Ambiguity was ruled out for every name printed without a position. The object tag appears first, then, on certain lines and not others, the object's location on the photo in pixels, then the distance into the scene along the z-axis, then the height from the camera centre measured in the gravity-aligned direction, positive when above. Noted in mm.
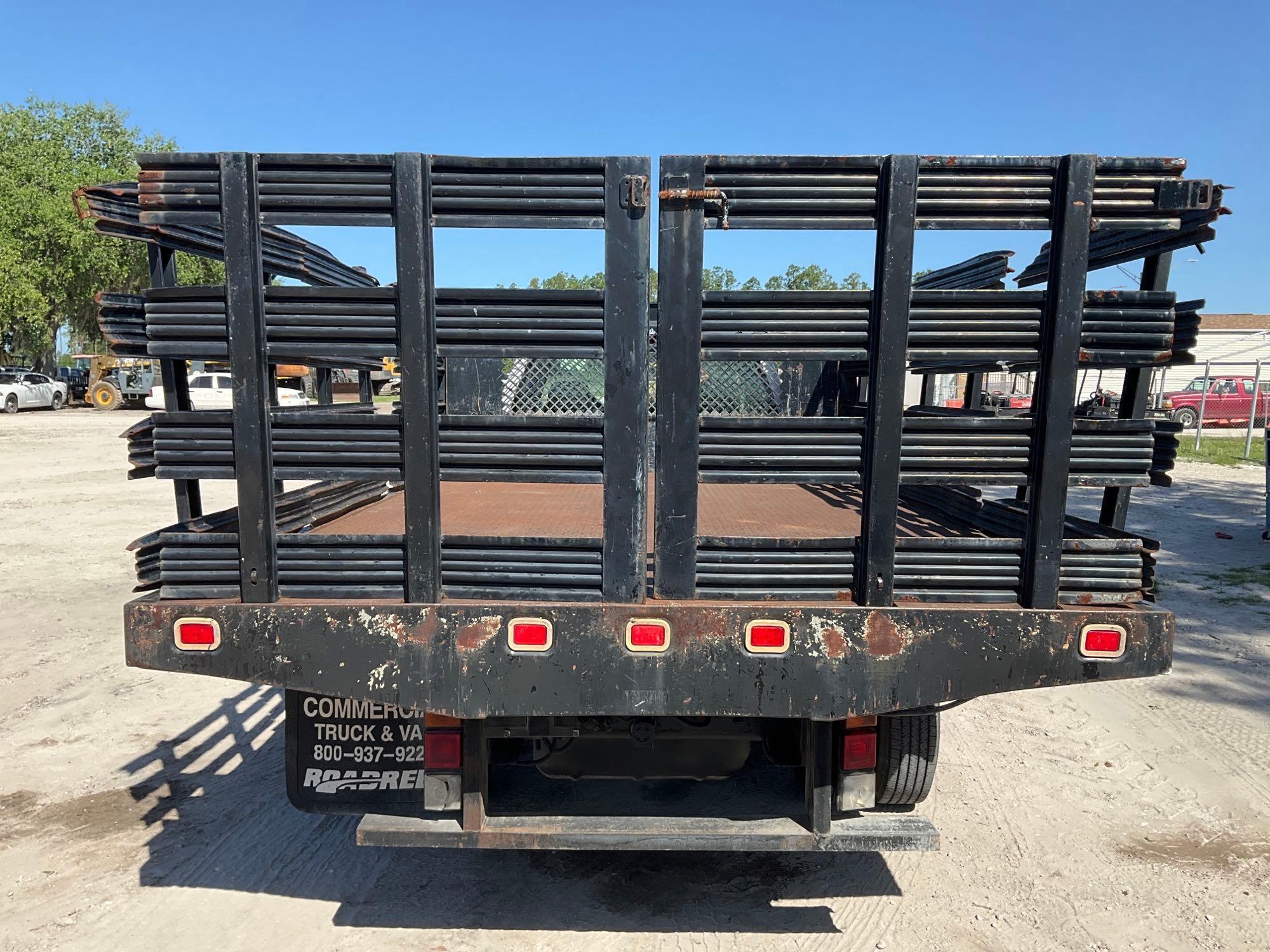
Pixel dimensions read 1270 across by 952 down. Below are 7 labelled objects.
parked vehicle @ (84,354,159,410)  30656 -499
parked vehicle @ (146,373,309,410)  25875 -651
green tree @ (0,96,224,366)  30219 +5270
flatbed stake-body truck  2221 -191
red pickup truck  26047 -379
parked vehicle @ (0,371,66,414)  27750 -803
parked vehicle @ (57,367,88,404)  32906 -684
